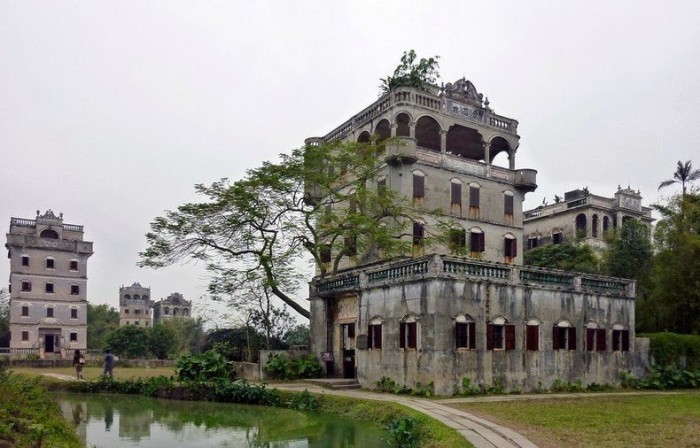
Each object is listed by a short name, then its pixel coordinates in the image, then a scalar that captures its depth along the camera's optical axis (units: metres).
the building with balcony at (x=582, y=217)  46.84
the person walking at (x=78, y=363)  28.96
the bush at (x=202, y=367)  25.06
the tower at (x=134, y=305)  106.56
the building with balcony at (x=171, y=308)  109.00
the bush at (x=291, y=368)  27.27
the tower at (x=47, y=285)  57.97
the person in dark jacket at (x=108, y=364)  28.53
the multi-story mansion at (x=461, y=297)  22.02
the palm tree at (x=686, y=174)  44.06
